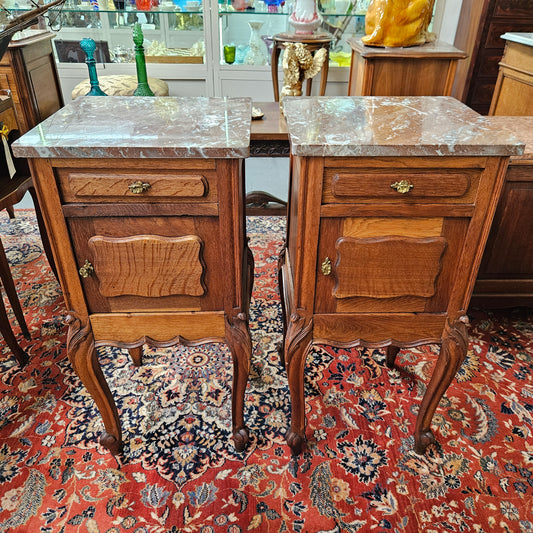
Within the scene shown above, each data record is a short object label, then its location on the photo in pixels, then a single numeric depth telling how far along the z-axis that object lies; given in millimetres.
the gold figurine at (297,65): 2393
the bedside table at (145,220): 1062
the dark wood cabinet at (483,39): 3855
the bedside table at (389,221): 1077
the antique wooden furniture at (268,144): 2426
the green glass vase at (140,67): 2475
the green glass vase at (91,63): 2473
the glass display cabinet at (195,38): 3885
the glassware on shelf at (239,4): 3893
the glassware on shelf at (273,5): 3896
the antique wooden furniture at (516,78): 2396
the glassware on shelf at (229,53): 3968
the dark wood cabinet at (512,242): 1744
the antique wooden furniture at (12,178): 1757
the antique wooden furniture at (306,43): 3367
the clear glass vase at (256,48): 3994
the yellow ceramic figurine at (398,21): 2611
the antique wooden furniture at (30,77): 2150
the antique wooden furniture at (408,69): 2641
